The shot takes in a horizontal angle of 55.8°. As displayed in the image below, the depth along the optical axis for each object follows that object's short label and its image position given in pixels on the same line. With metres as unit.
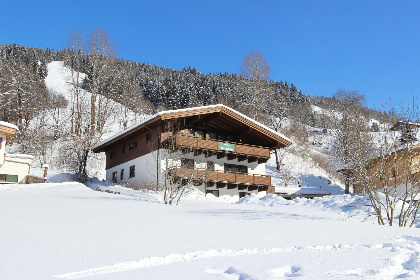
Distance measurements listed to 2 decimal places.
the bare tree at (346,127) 13.14
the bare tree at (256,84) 39.88
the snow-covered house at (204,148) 25.83
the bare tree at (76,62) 38.97
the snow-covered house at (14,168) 27.52
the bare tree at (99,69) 38.69
